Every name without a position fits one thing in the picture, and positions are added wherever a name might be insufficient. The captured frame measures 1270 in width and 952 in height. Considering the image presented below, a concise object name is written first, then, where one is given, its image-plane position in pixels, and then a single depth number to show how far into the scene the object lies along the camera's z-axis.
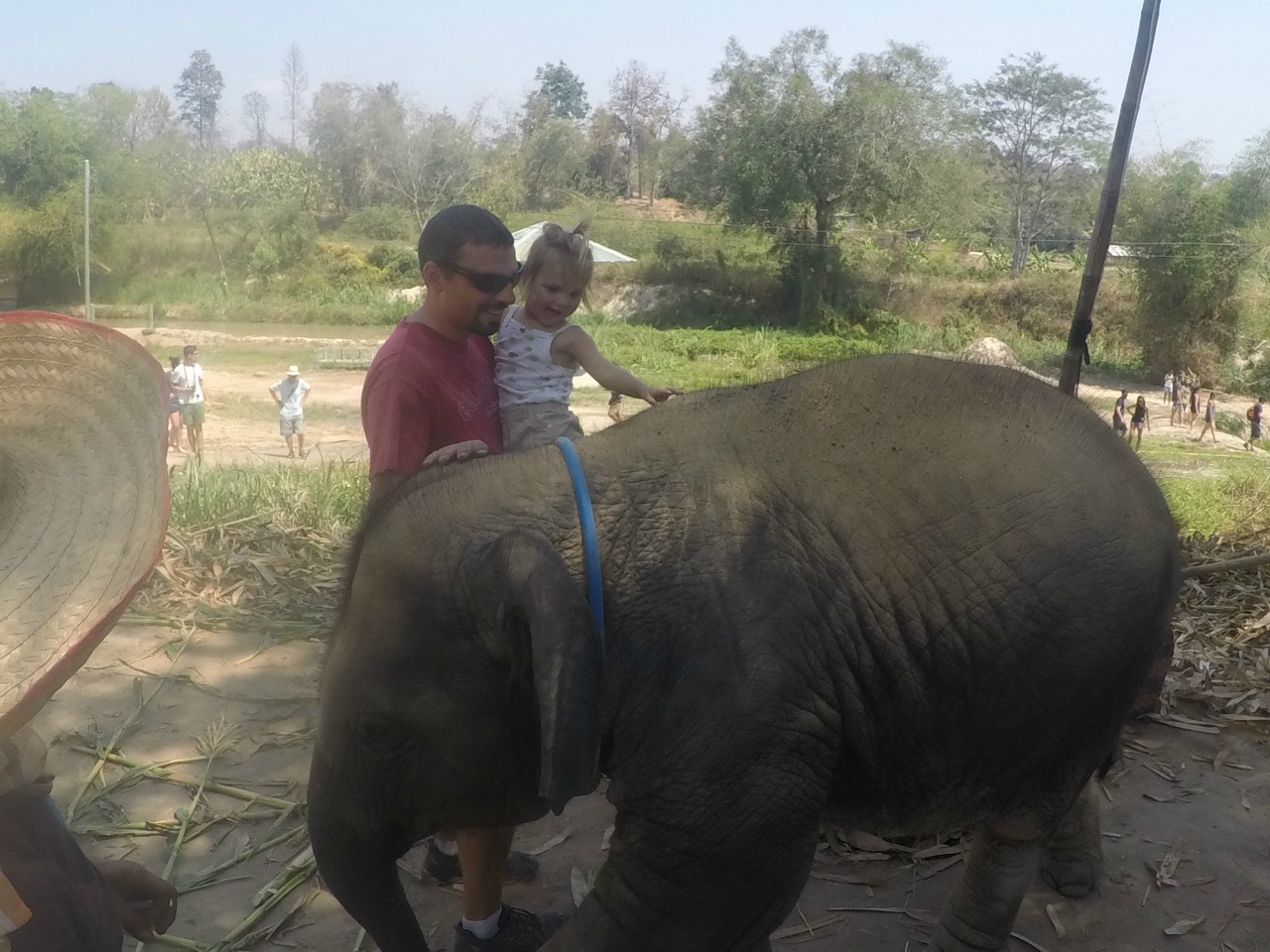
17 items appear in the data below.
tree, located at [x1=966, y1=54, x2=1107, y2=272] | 48.88
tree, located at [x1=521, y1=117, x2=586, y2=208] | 37.56
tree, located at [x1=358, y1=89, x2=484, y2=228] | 30.20
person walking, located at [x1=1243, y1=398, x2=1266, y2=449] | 17.17
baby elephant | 2.53
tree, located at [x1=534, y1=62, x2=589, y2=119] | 56.62
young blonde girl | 3.78
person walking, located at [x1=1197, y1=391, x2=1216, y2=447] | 17.55
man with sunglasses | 3.35
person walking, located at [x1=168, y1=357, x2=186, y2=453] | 11.91
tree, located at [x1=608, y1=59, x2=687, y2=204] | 51.19
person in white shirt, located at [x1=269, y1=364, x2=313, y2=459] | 14.50
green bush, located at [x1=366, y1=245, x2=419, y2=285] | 25.66
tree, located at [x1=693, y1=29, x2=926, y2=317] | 33.78
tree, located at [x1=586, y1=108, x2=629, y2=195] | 52.69
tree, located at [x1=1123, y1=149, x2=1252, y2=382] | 24.73
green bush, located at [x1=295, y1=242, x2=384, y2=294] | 24.36
